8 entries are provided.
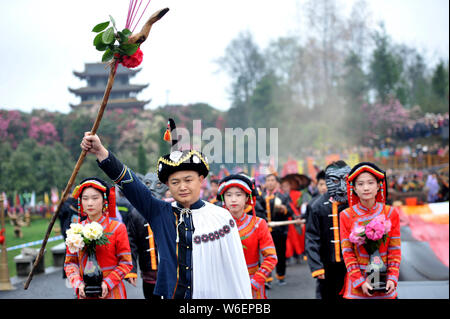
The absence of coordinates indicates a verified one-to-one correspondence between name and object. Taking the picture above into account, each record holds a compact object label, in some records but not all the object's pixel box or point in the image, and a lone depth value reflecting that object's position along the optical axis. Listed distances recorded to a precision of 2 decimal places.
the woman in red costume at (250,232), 5.34
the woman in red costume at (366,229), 4.83
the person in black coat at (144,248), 6.45
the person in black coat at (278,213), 10.43
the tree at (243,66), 36.03
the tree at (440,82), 38.47
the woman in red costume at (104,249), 5.12
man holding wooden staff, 3.40
